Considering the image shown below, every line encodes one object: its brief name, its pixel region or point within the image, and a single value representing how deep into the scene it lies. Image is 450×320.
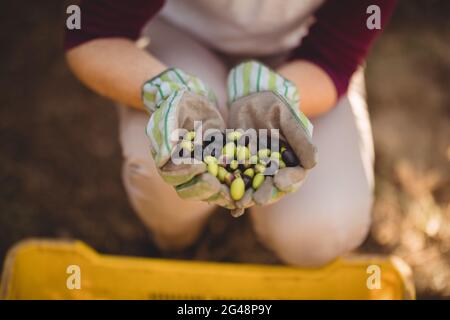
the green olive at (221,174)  0.75
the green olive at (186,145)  0.75
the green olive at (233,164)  0.77
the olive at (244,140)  0.79
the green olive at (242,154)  0.77
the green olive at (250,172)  0.77
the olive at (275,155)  0.77
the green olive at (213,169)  0.75
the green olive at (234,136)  0.79
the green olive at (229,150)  0.77
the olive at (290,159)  0.78
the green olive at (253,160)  0.77
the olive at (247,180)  0.76
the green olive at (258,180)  0.76
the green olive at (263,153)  0.77
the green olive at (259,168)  0.76
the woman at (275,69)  0.96
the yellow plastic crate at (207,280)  1.07
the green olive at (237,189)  0.74
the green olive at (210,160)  0.76
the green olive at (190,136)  0.77
